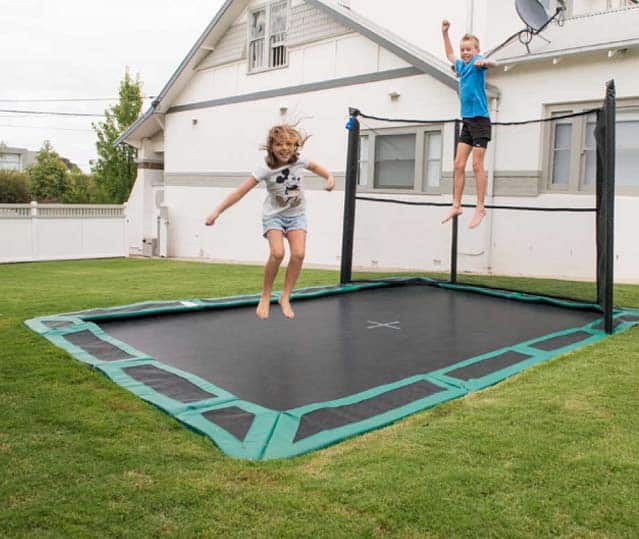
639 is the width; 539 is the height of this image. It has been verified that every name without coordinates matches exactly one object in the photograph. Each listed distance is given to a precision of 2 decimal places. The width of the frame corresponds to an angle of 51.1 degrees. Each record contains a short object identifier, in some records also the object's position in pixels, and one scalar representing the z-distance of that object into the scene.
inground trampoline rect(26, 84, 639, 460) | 2.83
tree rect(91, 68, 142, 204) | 19.34
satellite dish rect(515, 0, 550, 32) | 7.91
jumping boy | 4.70
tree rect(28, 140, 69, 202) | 23.05
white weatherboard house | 7.41
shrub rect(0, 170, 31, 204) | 20.45
